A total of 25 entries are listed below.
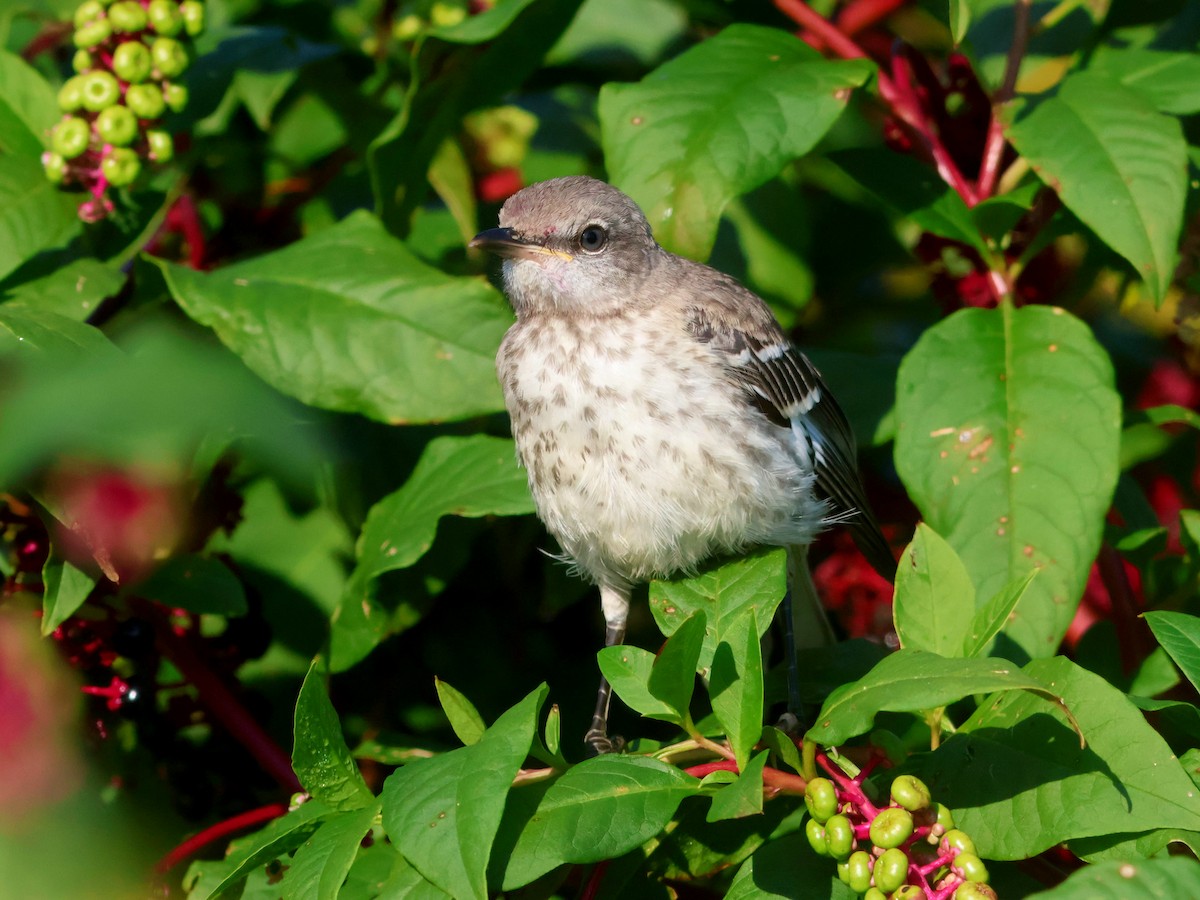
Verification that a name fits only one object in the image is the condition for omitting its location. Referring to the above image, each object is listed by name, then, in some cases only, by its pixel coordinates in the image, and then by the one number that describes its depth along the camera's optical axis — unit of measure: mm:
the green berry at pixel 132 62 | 6344
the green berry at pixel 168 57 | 6402
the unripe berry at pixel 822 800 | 4238
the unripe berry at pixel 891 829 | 3988
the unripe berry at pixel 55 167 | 6617
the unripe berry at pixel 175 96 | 6500
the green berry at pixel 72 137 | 6449
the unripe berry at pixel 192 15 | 6449
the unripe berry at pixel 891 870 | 3883
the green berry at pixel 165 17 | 6305
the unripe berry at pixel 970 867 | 3937
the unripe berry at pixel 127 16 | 6332
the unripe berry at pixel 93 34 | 6293
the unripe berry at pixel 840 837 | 4117
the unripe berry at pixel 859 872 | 4020
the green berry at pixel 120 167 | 6484
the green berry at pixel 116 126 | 6410
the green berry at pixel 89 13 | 6324
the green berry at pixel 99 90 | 6406
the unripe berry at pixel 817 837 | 4215
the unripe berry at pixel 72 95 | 6398
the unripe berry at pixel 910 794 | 4117
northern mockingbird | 6535
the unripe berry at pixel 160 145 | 6520
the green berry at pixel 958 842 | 4023
